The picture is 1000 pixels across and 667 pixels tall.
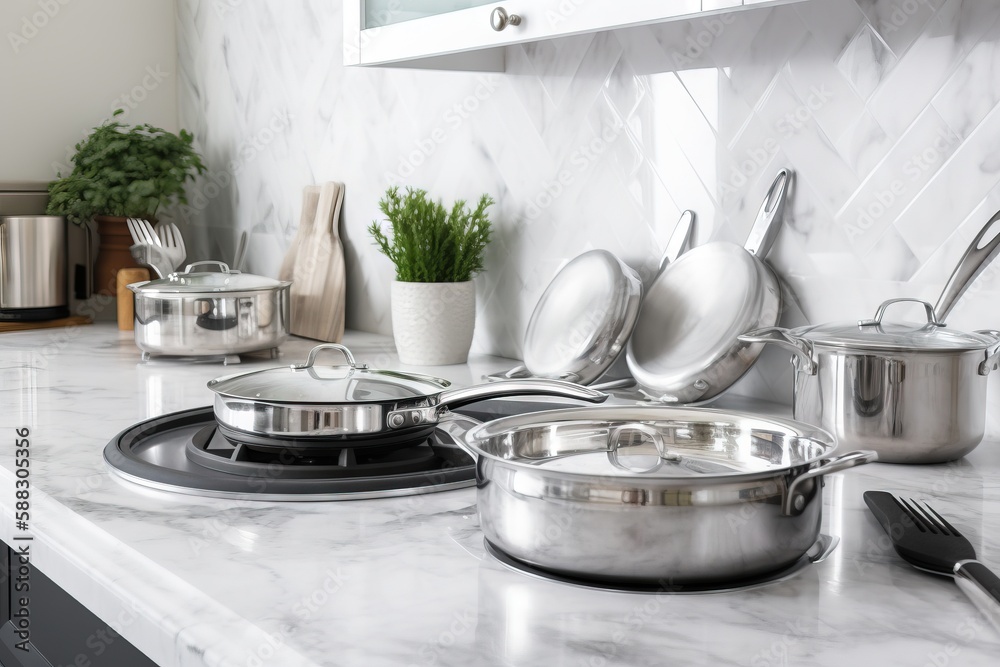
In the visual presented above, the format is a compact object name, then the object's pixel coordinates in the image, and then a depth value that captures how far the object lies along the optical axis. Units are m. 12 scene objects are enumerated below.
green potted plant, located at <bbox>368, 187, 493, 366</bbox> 1.55
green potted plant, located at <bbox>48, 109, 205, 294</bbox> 2.16
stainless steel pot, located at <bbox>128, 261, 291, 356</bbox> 1.63
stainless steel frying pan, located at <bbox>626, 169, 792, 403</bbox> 1.19
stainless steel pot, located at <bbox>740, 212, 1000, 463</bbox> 0.93
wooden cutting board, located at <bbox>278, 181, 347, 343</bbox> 1.92
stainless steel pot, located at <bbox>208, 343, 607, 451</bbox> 0.92
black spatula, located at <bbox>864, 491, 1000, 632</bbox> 0.60
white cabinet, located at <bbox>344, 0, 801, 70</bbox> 1.03
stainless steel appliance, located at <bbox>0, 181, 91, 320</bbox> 2.06
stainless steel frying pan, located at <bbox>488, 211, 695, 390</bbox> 1.31
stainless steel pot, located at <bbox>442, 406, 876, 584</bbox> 0.60
